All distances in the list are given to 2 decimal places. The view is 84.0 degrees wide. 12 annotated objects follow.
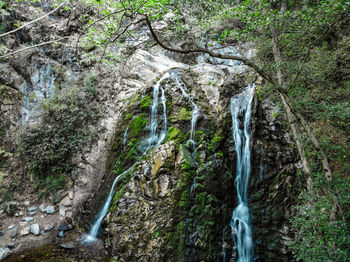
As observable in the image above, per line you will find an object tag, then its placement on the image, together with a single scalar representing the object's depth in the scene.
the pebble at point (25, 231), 6.20
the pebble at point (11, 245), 5.71
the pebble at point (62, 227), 6.46
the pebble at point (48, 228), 6.45
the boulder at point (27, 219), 6.70
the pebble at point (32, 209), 7.12
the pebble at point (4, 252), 5.34
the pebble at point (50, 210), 7.11
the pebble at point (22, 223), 6.52
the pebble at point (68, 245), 5.71
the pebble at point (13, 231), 6.09
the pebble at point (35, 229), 6.26
